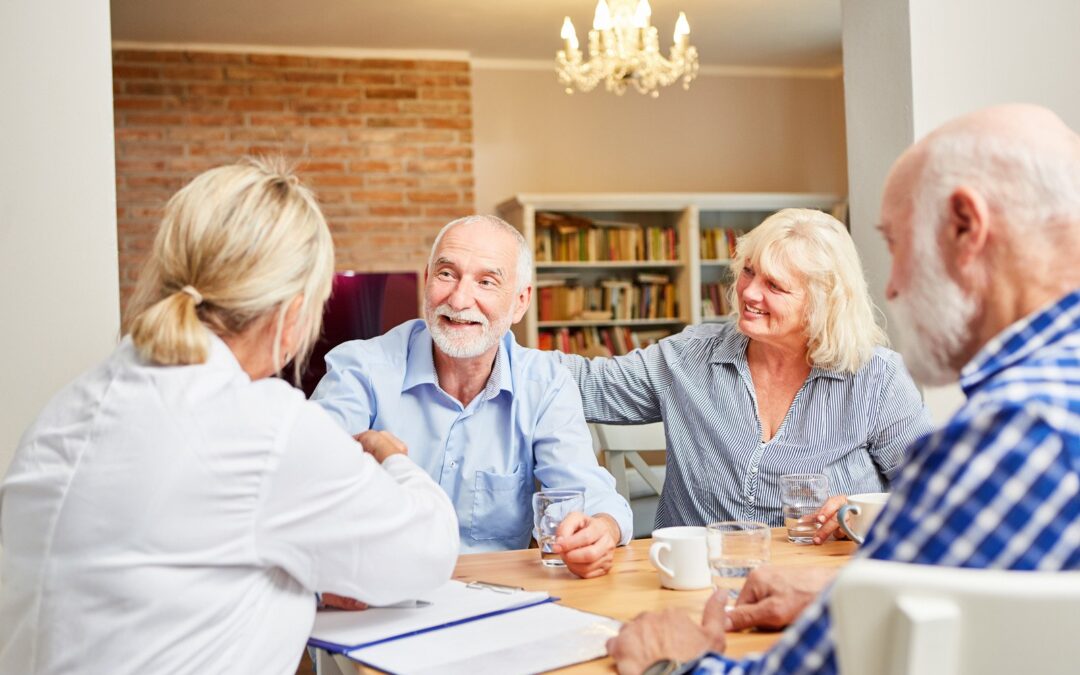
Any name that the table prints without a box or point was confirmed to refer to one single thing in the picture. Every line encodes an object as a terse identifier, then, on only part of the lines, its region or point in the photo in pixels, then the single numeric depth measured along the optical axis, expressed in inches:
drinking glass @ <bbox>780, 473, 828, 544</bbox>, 74.6
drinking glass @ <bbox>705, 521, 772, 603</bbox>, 58.6
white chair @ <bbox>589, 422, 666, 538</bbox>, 115.1
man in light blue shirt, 84.5
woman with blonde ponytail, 44.0
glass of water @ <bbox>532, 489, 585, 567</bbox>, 68.9
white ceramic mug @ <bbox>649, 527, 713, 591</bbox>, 61.3
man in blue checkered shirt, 30.6
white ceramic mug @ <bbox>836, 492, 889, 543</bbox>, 70.9
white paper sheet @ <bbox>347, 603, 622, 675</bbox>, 47.6
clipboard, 52.7
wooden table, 56.7
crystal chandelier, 179.8
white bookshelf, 250.8
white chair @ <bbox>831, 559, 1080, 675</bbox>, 27.2
